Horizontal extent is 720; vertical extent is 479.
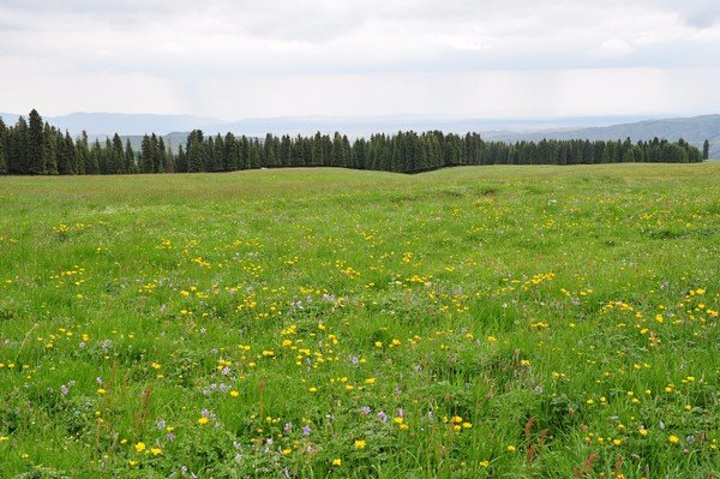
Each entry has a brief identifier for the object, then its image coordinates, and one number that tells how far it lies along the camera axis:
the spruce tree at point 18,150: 102.88
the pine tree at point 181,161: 139.12
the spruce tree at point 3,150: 99.56
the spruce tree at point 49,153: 101.30
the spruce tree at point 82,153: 114.94
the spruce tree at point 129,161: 129.94
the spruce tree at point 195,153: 130.25
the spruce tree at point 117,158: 126.81
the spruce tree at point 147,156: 126.75
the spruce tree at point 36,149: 98.44
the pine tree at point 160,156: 131.75
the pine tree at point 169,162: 140.12
